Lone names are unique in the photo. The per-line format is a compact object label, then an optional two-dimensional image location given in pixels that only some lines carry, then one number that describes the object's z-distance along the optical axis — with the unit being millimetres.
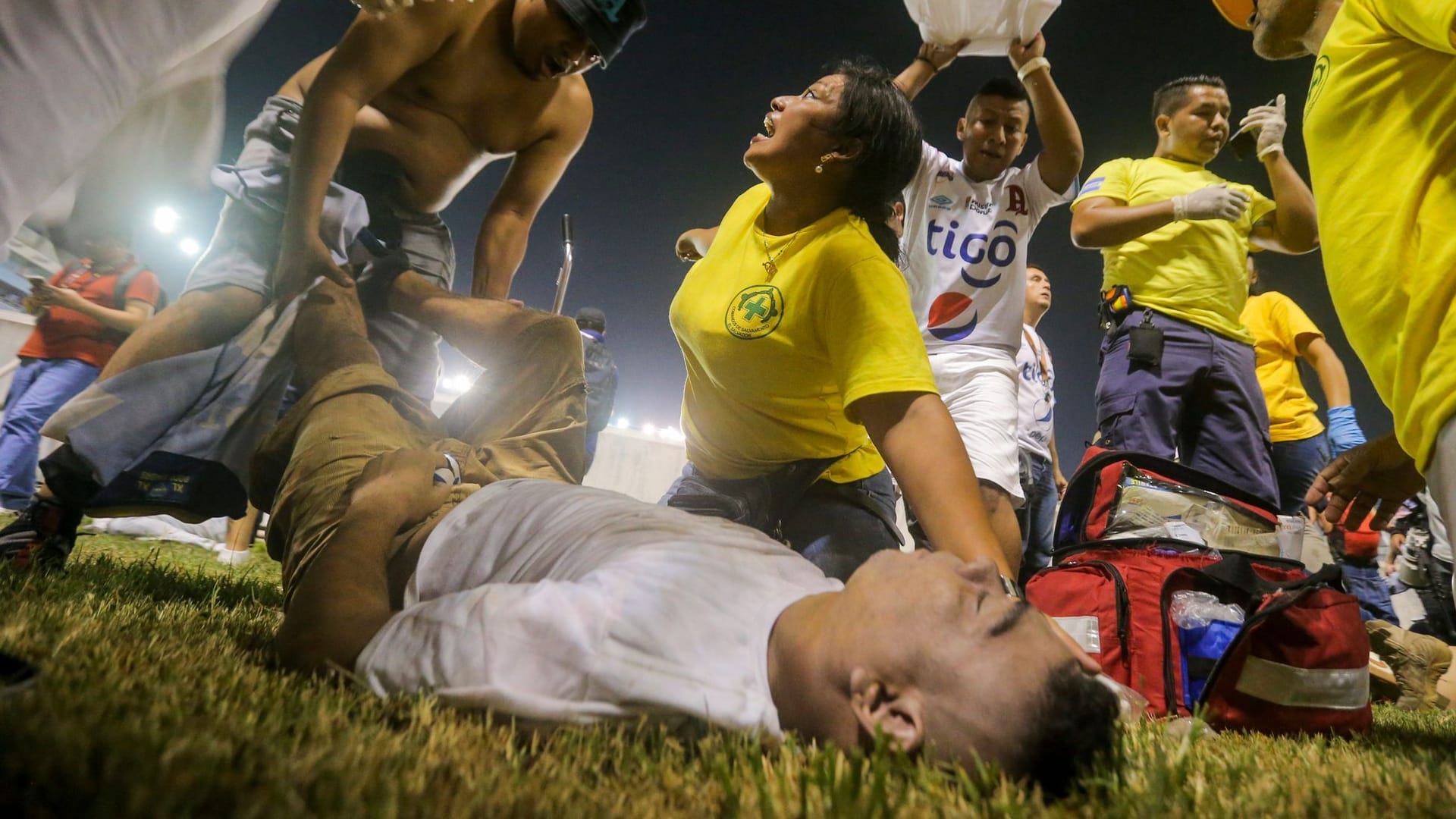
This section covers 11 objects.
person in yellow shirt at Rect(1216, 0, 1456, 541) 1094
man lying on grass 883
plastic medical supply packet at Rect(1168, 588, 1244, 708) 1777
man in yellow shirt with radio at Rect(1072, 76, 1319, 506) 2545
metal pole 2969
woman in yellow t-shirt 1751
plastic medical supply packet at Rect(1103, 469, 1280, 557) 2045
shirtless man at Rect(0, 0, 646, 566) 1962
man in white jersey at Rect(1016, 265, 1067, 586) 3252
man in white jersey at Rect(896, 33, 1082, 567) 2438
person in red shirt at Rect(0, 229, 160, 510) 2166
